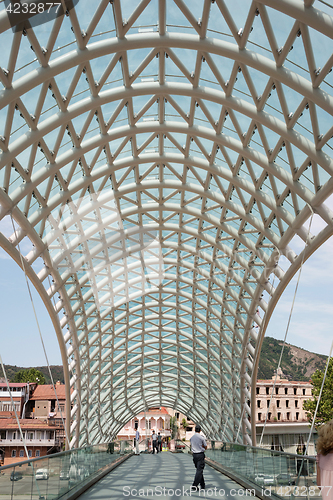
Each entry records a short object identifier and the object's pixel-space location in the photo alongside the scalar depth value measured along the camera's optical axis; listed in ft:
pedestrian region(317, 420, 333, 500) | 19.33
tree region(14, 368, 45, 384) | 390.91
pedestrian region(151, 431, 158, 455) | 151.76
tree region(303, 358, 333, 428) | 178.91
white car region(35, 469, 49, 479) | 34.31
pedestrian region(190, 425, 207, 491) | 46.88
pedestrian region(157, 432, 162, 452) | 165.68
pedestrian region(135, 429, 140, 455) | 145.38
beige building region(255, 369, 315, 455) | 288.71
